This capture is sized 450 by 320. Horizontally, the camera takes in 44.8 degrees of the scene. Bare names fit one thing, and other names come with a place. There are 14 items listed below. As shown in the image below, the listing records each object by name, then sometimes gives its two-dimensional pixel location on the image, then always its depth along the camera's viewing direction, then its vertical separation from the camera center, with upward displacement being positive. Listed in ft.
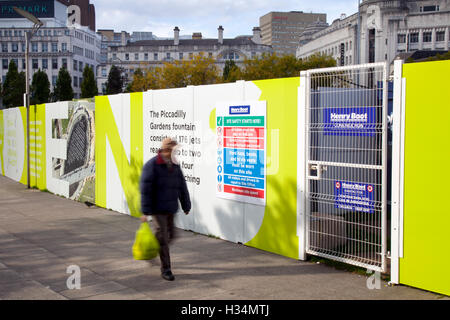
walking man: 21.97 -2.61
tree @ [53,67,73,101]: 336.70 +26.46
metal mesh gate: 21.65 -1.46
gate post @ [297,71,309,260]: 24.61 -1.46
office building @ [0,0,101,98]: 407.03 +66.87
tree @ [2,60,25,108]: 309.83 +22.01
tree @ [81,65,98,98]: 328.29 +26.83
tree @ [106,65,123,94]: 347.77 +30.58
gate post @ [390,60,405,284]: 20.36 -1.55
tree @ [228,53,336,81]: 198.59 +22.99
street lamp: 59.98 +4.66
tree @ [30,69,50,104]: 332.60 +25.49
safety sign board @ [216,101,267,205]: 26.99 -1.12
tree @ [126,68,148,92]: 245.71 +21.09
